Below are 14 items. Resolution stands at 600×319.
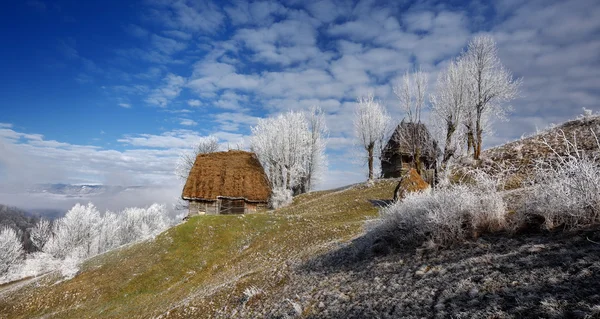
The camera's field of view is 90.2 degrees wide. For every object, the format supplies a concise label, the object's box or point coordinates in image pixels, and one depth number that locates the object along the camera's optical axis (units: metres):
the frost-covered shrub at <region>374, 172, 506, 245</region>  6.15
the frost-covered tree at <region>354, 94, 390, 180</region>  43.28
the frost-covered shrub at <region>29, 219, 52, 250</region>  68.69
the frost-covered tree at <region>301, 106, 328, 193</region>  55.22
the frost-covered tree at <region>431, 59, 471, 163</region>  29.86
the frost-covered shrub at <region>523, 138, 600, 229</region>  4.89
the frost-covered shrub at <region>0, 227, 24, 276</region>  51.86
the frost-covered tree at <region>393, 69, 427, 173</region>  31.72
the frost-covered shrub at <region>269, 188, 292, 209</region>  40.59
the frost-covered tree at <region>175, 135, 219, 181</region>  58.44
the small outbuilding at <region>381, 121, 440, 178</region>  32.34
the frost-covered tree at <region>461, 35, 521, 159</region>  29.58
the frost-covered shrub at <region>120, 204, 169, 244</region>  75.50
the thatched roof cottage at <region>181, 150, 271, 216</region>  38.75
